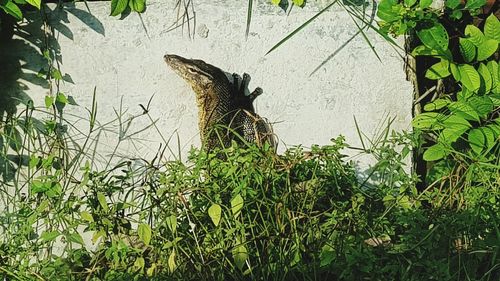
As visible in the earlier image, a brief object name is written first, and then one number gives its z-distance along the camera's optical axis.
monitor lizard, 4.75
